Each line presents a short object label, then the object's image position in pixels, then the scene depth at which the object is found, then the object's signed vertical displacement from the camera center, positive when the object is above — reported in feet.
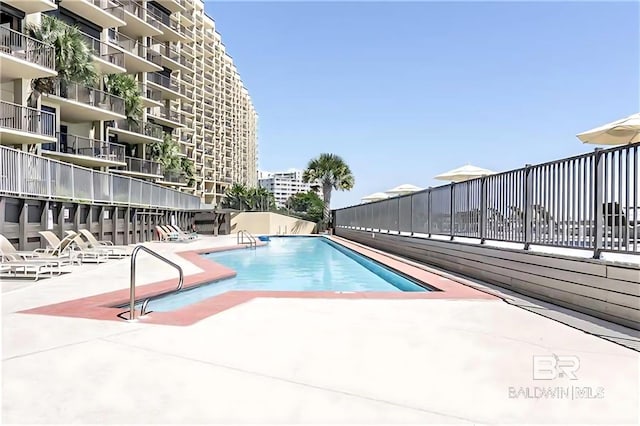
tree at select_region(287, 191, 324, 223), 312.29 +9.74
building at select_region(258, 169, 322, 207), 646.33 +42.12
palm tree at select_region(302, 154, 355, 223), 125.59 +11.69
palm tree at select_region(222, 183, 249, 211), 246.64 +11.19
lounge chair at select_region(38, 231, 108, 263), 34.25 -2.73
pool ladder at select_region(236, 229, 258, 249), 70.99 -4.41
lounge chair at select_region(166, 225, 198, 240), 78.47 -3.11
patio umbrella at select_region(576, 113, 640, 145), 29.71 +5.72
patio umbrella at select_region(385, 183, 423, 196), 87.20 +5.20
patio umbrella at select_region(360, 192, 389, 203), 110.36 +4.85
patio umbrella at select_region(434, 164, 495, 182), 54.50 +5.14
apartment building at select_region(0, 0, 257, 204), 60.34 +21.17
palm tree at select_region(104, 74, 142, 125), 94.02 +25.78
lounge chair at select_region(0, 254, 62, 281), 27.52 -3.37
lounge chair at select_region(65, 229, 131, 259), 39.46 -2.91
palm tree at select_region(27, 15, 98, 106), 65.36 +24.48
